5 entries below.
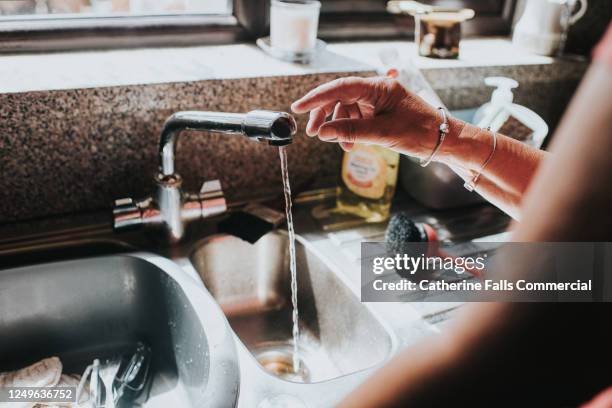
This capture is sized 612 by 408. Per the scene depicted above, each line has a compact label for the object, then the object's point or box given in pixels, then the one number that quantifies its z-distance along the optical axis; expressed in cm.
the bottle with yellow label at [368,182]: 107
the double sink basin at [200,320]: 75
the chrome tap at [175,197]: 80
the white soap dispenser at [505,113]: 103
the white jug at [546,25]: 129
